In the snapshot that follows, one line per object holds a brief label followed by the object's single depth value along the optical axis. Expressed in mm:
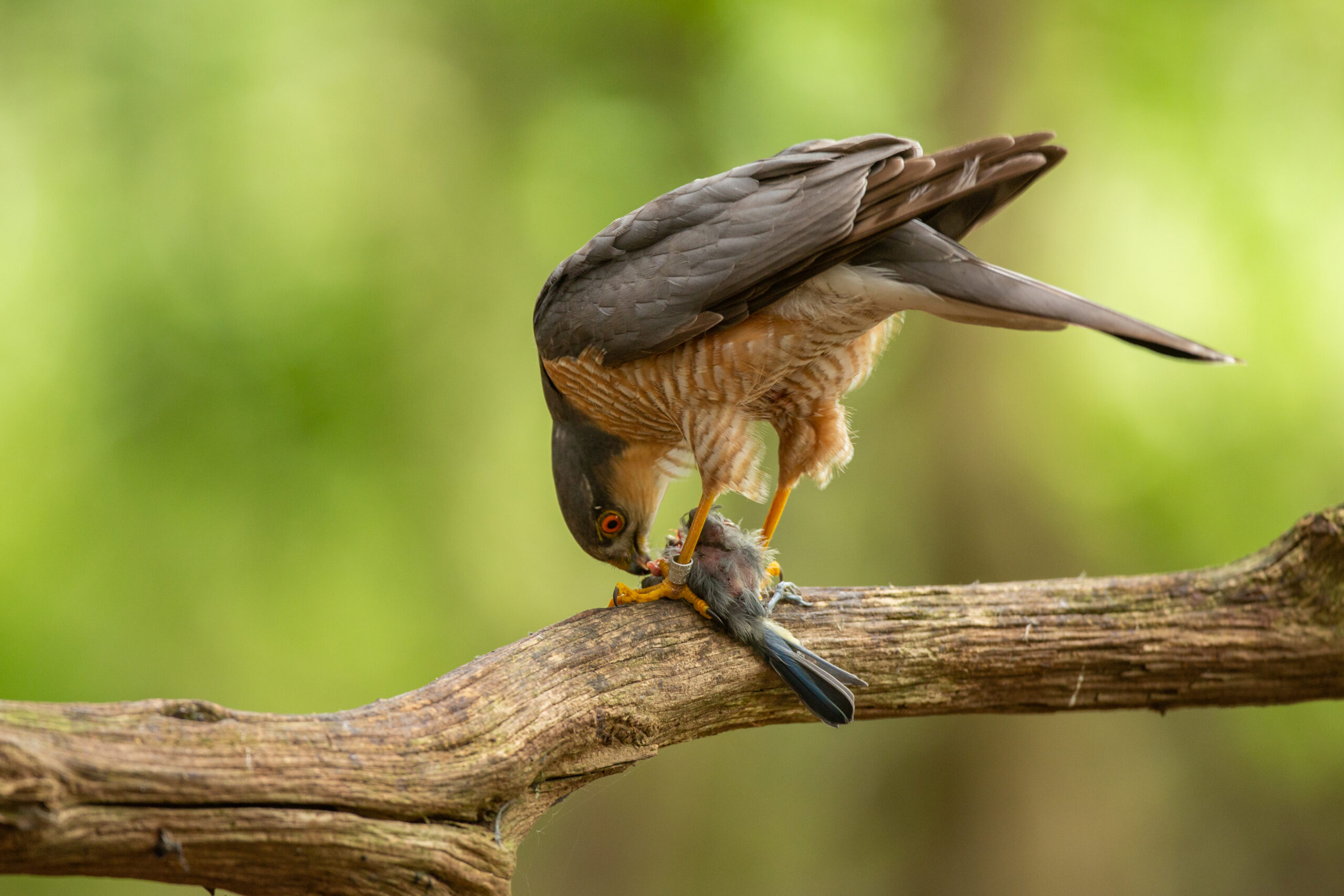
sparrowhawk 4172
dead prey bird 4418
